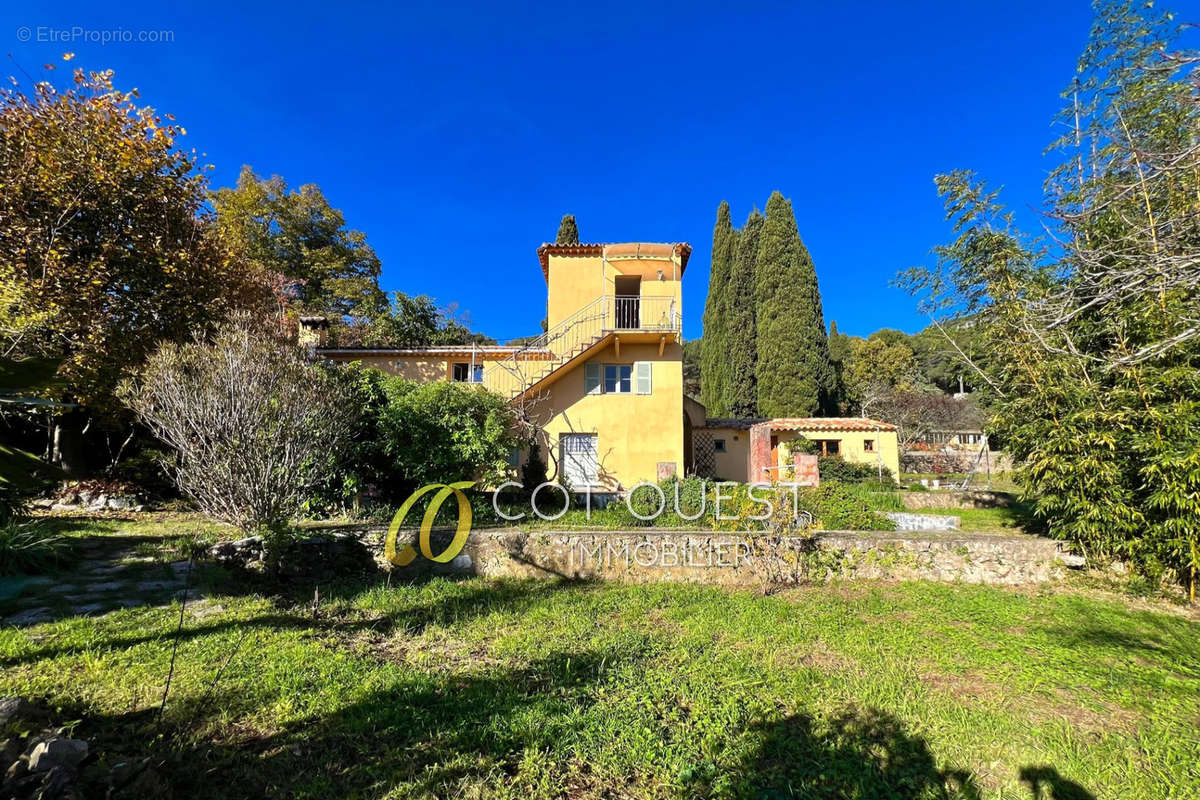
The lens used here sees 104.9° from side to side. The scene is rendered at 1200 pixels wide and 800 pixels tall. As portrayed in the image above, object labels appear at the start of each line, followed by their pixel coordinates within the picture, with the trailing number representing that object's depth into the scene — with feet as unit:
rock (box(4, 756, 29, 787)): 6.48
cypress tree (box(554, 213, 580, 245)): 70.85
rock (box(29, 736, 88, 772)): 6.86
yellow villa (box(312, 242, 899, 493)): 40.93
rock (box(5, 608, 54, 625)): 14.05
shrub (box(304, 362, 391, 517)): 28.14
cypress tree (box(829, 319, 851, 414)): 91.45
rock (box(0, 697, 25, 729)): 8.09
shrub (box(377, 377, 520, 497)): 28.99
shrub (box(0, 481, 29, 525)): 12.15
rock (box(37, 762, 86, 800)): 6.51
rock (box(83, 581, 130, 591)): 16.89
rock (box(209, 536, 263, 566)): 19.31
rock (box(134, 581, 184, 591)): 17.28
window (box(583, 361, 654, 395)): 41.83
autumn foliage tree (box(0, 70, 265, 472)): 26.55
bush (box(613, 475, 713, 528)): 27.45
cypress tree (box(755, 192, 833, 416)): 73.77
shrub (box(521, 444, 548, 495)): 39.34
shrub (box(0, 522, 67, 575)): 17.37
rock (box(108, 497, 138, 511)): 30.58
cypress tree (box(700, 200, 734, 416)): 85.05
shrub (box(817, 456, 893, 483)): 52.80
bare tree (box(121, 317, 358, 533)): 21.72
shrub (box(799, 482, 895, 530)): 25.31
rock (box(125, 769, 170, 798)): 7.34
